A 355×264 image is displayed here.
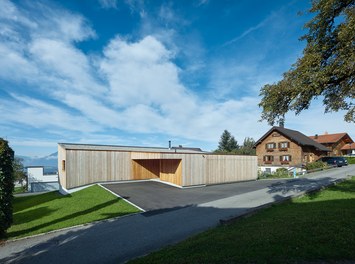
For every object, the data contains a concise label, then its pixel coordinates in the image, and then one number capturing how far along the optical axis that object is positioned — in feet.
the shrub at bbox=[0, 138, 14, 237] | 27.73
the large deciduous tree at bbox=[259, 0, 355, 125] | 29.19
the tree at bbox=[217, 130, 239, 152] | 174.29
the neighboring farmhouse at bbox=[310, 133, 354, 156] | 156.66
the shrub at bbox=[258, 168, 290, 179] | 84.02
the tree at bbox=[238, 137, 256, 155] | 168.08
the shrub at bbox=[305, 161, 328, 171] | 94.94
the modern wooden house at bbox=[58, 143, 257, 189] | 59.47
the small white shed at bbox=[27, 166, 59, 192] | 123.34
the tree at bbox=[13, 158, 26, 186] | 108.90
